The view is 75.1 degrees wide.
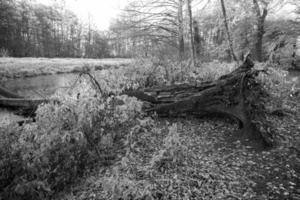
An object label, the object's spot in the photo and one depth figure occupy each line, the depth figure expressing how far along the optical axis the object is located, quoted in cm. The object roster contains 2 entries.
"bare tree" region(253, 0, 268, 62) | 966
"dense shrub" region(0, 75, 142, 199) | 263
